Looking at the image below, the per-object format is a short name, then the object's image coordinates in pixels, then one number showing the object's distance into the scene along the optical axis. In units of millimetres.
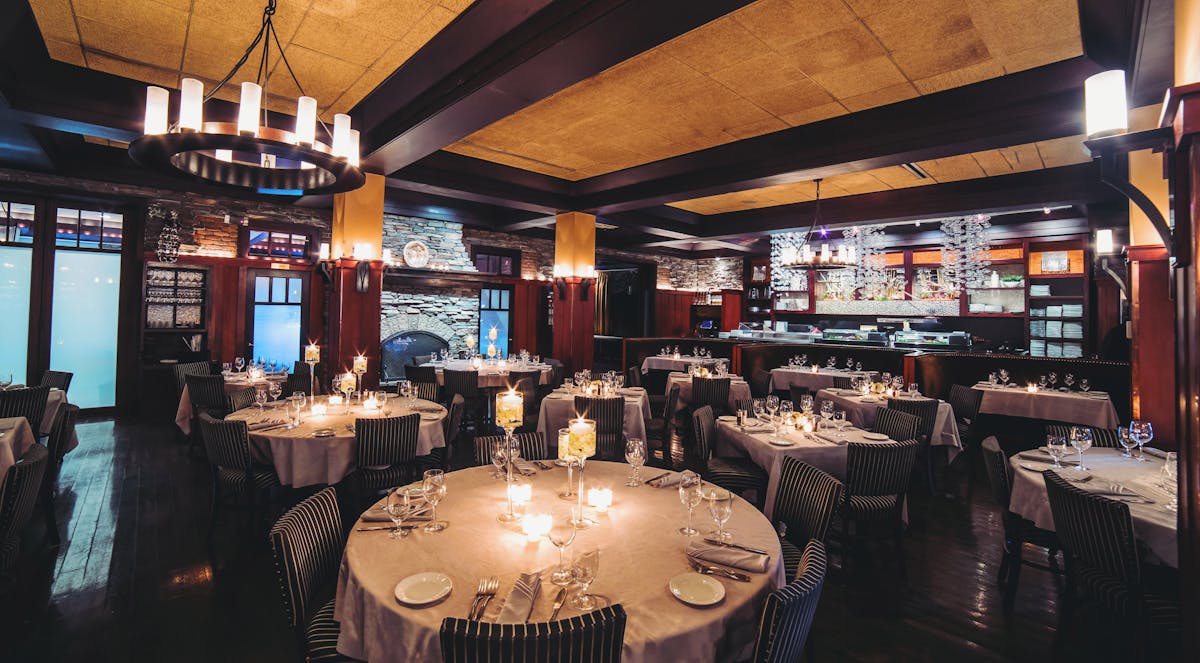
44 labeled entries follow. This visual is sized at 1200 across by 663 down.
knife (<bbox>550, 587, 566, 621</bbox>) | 1524
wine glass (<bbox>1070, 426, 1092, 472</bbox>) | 3288
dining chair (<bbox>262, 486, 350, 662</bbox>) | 1812
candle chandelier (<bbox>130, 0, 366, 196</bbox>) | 2840
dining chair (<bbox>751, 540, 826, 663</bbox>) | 1504
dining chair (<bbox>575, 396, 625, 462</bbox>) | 4832
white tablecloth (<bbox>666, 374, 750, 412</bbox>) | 7461
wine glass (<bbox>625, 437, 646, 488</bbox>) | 2656
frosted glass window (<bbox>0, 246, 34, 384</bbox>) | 7309
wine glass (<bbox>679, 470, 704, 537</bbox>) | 2119
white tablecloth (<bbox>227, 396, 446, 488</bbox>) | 3707
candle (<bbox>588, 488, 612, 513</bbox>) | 2400
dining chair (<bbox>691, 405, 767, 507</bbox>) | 3893
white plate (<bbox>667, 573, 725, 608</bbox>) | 1614
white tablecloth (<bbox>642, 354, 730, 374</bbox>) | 10110
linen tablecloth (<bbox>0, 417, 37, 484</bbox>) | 3482
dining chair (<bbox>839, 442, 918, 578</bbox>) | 3457
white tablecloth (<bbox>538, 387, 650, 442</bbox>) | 5465
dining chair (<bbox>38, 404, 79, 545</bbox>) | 3660
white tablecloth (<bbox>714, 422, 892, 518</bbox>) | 3664
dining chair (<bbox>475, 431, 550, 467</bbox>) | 3488
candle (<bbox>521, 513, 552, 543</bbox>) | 2071
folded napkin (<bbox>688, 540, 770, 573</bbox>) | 1817
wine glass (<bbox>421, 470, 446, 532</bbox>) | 2138
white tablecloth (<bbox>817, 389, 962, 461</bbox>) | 5508
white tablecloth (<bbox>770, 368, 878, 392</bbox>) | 8414
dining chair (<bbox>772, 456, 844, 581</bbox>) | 2479
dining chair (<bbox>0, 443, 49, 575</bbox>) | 2605
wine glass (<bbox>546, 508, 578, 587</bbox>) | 1688
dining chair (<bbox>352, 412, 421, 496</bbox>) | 3746
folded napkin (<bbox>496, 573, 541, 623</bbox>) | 1482
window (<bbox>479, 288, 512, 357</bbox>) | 11680
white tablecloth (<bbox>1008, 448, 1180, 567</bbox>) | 2404
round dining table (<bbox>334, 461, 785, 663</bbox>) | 1512
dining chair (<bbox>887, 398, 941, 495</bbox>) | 5120
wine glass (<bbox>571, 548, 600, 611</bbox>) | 1591
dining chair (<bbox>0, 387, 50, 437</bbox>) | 4492
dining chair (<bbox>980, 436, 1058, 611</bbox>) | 3095
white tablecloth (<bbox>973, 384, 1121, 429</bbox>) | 6289
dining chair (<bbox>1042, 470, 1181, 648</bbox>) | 2270
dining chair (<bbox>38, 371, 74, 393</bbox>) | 5676
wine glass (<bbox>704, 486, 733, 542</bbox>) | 2008
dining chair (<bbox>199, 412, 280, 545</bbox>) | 3553
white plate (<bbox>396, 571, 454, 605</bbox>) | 1579
